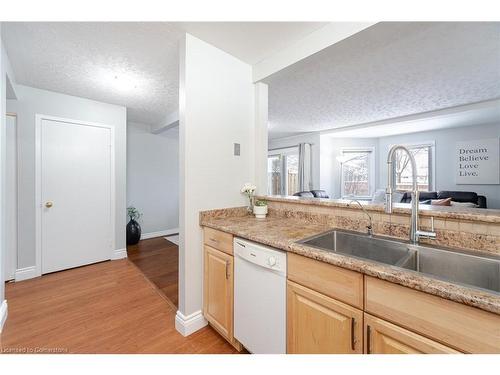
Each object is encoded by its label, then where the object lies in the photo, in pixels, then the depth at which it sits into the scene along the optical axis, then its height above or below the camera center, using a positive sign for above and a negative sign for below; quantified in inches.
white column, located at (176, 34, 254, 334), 65.7 +13.0
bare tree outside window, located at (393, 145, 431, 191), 195.5 +16.7
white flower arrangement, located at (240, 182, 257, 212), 79.3 -1.4
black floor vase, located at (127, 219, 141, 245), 152.7 -32.4
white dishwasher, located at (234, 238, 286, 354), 47.0 -26.0
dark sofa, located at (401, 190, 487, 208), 158.9 -7.0
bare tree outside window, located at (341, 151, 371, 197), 228.8 +14.2
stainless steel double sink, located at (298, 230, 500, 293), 38.9 -14.5
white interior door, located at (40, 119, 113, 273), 106.1 -4.0
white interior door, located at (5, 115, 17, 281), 96.0 -5.5
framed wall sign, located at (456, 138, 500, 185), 164.1 +20.2
